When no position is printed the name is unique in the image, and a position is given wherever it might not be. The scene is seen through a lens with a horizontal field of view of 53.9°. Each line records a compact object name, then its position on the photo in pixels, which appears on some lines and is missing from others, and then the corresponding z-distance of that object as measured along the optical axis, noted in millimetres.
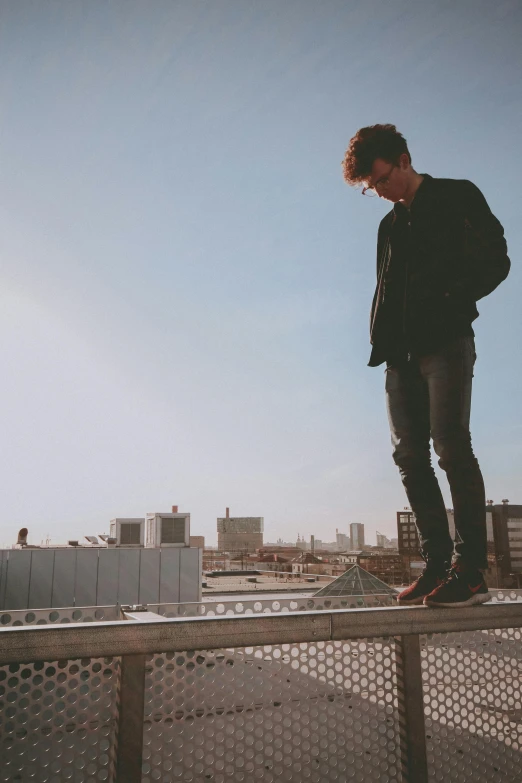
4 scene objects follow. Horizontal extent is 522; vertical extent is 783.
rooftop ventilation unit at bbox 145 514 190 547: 19781
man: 2119
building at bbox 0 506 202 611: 16797
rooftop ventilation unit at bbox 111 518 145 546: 19953
